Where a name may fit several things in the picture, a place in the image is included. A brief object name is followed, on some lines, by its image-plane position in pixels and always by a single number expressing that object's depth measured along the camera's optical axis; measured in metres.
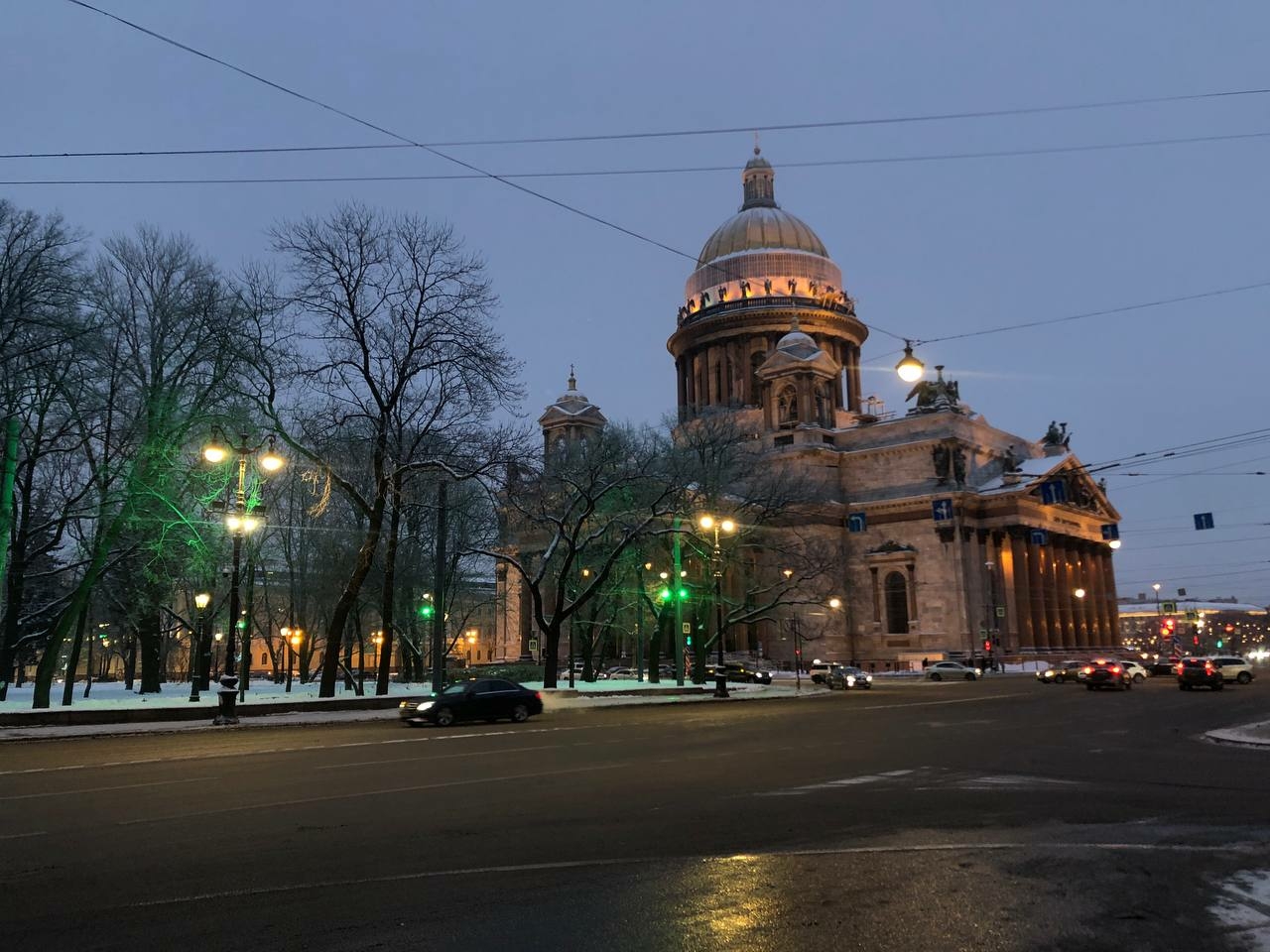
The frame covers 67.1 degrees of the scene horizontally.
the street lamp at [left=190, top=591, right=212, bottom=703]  31.06
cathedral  72.94
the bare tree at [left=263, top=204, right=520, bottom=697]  30.83
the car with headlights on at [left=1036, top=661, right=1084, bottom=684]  50.47
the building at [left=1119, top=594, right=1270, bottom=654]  156.12
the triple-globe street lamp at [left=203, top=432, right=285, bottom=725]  24.08
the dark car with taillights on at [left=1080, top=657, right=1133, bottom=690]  40.16
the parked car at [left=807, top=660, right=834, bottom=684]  51.09
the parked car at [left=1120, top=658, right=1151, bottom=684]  49.09
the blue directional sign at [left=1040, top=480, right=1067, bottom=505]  56.30
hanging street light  18.29
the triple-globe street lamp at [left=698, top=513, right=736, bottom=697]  38.16
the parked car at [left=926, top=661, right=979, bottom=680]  58.78
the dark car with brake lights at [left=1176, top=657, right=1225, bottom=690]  39.44
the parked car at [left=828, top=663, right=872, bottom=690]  47.28
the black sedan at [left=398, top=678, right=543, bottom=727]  24.53
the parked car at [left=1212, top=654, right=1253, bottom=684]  45.12
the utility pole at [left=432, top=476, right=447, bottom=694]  31.23
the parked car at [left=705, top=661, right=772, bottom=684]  52.03
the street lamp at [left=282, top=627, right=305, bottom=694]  52.16
